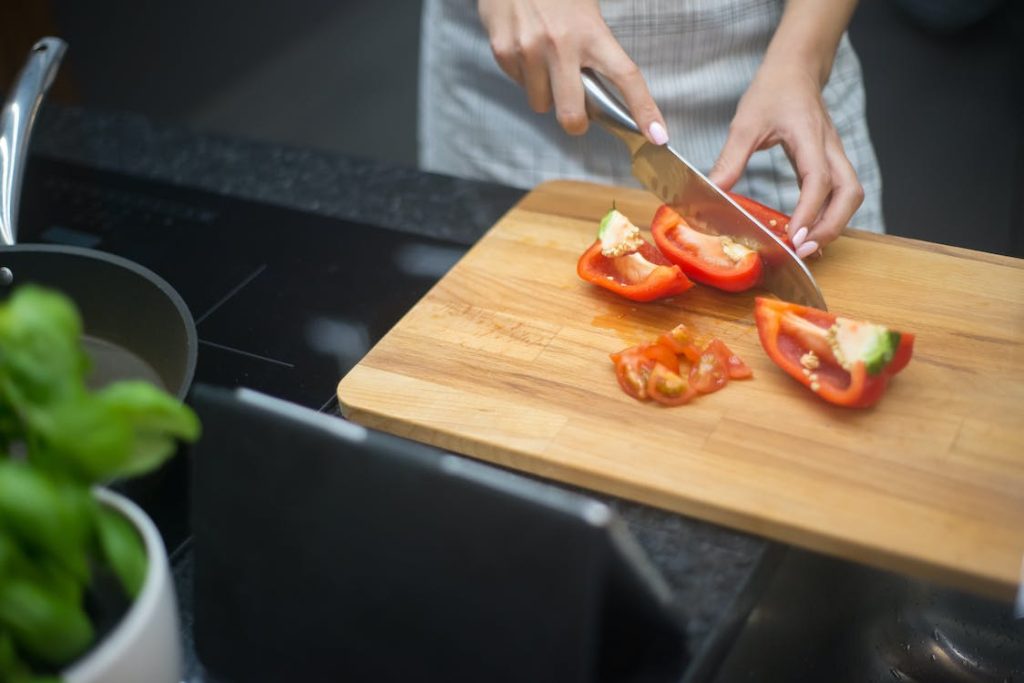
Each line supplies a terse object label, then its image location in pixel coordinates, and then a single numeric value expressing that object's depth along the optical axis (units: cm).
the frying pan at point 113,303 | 85
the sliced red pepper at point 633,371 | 92
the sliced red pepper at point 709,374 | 92
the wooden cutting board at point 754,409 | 77
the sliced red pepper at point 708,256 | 104
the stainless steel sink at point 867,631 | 82
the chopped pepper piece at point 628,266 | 104
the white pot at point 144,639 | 51
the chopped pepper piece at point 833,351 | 87
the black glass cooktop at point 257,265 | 105
